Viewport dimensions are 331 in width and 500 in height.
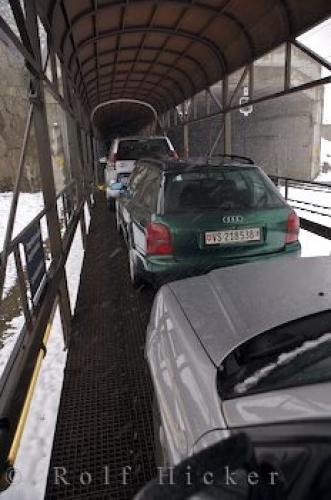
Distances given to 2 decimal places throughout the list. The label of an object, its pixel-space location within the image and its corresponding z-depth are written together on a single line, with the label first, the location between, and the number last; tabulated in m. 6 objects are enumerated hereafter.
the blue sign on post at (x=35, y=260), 3.30
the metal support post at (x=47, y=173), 3.72
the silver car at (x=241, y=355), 1.32
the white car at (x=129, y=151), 11.14
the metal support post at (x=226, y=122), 10.05
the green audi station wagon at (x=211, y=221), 4.18
